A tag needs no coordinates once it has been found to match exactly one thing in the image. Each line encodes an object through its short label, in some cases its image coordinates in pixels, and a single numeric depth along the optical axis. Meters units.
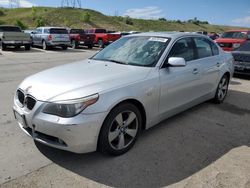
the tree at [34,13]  39.68
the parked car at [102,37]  16.44
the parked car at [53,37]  13.91
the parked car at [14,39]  12.73
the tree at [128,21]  47.27
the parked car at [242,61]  6.70
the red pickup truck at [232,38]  9.72
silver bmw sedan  2.24
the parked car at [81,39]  15.90
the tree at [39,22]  34.24
